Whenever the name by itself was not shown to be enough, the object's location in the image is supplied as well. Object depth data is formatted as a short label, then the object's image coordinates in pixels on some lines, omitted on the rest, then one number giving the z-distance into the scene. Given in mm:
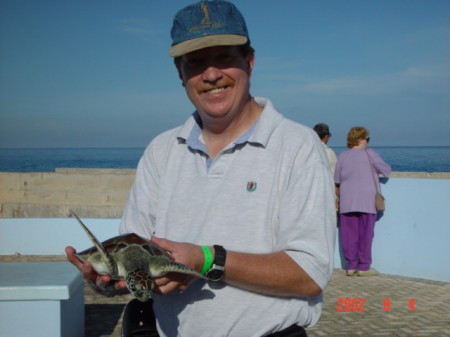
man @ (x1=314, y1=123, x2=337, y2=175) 9266
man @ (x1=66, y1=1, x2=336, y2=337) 2012
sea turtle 1985
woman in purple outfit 8555
